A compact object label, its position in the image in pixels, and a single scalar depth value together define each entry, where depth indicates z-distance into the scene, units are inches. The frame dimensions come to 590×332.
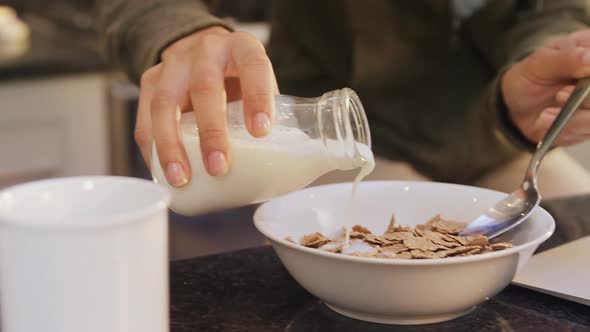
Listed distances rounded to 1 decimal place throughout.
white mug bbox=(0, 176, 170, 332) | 24.2
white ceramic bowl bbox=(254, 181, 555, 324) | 29.3
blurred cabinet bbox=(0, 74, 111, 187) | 67.6
